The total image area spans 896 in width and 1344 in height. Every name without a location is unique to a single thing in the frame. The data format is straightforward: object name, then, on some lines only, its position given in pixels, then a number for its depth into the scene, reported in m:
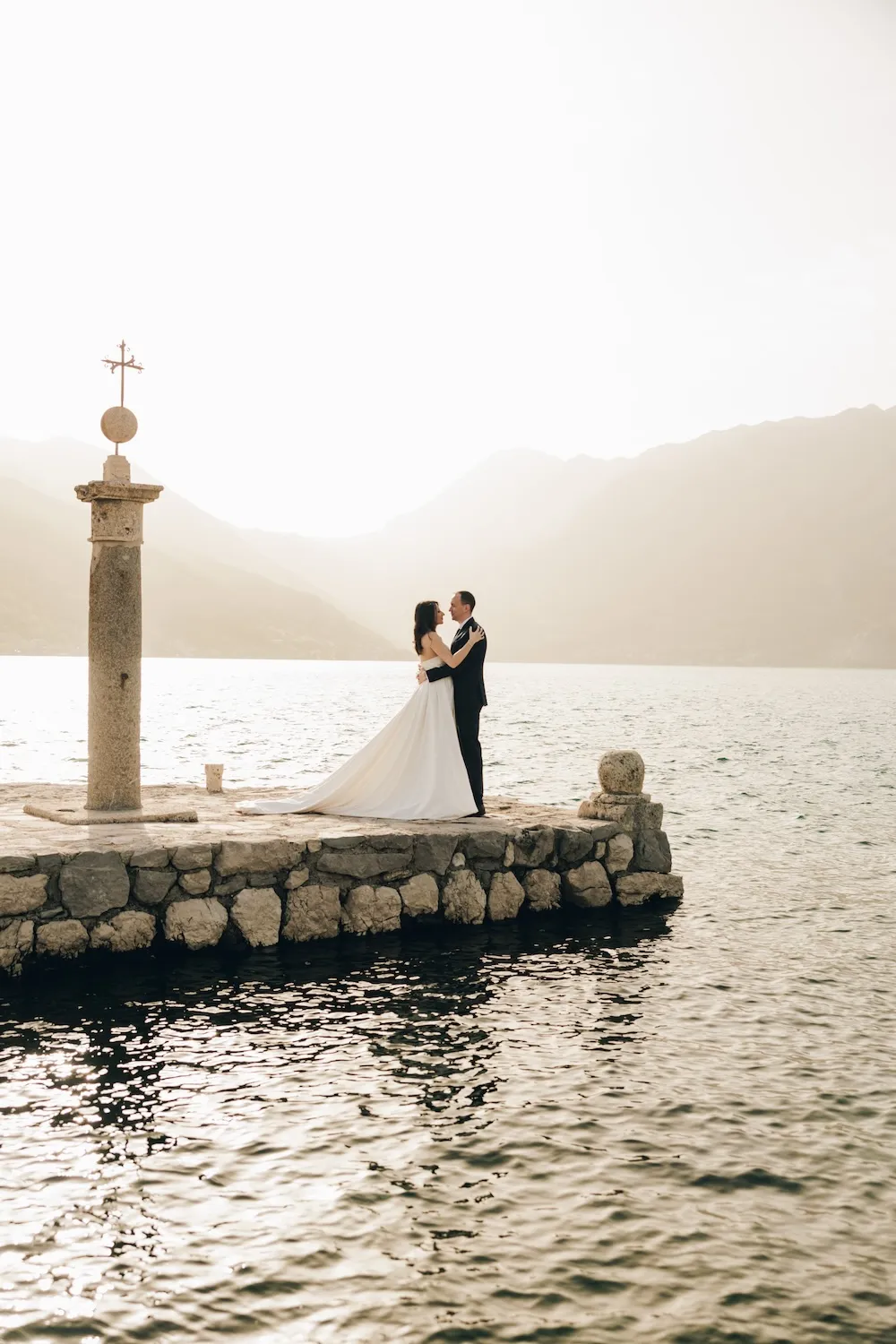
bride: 13.87
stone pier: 10.49
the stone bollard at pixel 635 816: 14.53
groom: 13.91
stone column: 12.78
